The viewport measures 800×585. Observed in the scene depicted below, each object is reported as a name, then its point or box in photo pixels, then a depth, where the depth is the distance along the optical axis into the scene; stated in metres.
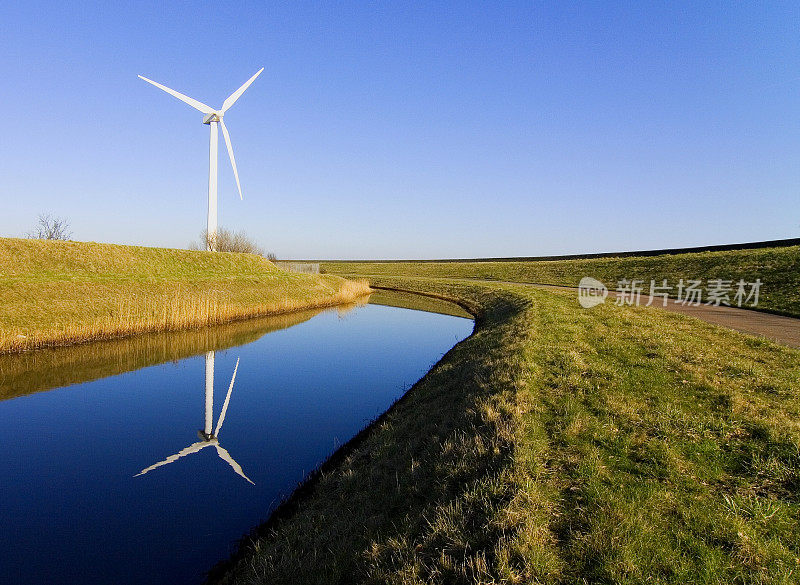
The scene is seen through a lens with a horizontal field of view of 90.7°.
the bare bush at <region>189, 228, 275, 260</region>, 89.69
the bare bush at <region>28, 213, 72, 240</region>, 67.75
